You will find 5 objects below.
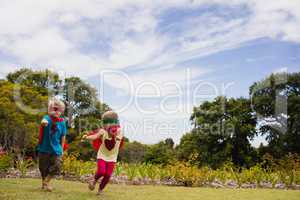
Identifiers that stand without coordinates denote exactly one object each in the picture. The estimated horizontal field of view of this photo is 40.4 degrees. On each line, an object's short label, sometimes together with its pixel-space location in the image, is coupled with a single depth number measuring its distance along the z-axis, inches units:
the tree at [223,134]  1194.0
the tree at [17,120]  991.5
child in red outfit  261.9
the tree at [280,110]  1146.7
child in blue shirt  259.4
